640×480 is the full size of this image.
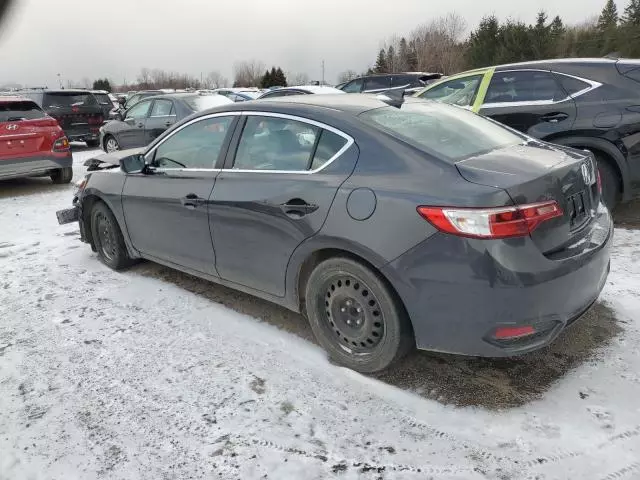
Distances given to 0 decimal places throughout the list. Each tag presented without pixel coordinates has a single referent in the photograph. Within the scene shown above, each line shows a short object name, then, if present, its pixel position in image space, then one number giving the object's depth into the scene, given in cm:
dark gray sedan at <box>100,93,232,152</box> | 1044
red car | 863
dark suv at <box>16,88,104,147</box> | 1452
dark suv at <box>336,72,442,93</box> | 1581
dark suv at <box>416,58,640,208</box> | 502
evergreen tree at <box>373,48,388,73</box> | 6084
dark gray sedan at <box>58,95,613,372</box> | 249
